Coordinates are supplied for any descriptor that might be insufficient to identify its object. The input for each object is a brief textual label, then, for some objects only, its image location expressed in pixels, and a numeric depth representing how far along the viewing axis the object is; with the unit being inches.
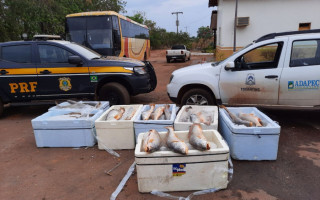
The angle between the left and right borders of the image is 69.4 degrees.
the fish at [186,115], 157.1
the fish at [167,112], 162.2
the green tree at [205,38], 1545.6
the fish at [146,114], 157.8
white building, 500.1
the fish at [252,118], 142.3
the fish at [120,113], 161.6
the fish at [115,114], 161.1
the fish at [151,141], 107.1
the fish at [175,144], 105.1
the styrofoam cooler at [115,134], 152.9
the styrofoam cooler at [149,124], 150.2
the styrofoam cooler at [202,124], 144.9
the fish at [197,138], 106.2
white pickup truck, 805.9
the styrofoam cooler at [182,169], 107.2
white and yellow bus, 416.5
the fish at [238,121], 141.7
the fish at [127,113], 165.2
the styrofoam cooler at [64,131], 160.7
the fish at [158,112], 158.6
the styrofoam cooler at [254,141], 133.3
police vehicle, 221.6
